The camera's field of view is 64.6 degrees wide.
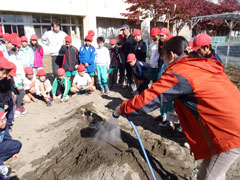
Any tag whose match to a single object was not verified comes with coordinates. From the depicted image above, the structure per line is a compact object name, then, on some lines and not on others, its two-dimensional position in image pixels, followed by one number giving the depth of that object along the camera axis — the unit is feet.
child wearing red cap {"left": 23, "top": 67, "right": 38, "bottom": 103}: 17.02
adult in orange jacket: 4.98
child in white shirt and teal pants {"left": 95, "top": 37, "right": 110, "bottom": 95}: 19.66
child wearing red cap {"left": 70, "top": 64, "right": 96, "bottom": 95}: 18.62
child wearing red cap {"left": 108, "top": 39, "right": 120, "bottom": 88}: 21.45
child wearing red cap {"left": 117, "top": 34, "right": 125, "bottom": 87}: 20.97
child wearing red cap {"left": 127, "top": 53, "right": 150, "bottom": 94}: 14.62
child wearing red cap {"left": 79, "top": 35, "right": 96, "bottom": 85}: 19.42
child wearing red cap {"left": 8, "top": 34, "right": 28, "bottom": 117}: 15.07
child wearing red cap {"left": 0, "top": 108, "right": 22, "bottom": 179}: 8.43
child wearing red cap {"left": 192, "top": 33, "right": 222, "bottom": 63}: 10.07
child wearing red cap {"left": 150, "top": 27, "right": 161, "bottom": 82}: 14.32
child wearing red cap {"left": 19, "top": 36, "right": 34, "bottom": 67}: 18.24
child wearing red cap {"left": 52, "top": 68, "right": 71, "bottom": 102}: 18.03
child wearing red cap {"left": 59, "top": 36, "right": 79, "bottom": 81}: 18.71
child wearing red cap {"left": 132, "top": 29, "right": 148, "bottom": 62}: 17.44
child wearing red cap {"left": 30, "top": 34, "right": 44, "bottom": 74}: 19.55
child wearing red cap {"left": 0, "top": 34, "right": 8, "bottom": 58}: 14.25
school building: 40.85
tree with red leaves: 34.83
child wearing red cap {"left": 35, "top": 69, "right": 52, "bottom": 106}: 17.54
